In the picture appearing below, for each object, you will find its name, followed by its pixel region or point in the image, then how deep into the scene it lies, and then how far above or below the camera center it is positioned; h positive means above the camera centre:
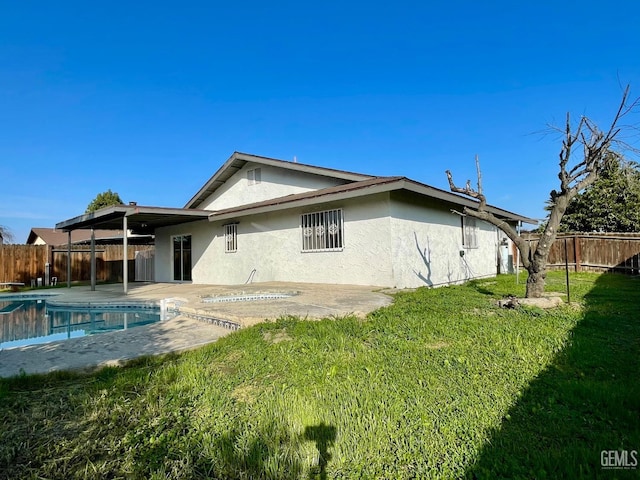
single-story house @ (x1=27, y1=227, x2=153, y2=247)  32.47 +2.88
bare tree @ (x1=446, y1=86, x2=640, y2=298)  7.21 +1.71
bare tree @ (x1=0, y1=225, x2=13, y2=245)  29.41 +2.63
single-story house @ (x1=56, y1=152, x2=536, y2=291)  10.23 +1.08
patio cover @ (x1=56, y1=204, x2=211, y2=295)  11.97 +1.80
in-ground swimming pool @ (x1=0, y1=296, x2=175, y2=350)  7.57 -1.49
